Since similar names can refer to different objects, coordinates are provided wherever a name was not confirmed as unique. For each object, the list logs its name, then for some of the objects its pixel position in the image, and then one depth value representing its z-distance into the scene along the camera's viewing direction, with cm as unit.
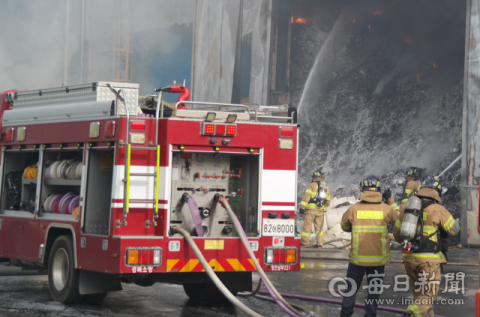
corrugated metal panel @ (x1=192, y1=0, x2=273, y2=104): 4006
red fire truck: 1446
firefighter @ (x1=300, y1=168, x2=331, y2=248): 2997
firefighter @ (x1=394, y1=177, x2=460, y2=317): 1309
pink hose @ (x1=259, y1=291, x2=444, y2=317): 1564
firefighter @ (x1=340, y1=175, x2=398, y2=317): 1402
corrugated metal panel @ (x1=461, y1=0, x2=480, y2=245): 3012
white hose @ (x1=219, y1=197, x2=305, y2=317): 1420
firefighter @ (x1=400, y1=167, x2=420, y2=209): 2815
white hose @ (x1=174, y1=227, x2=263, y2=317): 1342
